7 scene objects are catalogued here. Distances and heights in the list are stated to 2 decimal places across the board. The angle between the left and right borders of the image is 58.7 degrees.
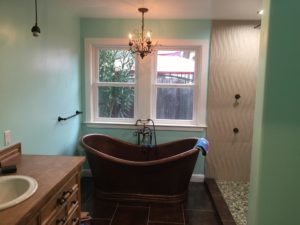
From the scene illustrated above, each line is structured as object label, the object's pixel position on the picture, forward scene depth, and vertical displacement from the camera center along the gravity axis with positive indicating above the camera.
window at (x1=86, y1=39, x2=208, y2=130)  3.97 +0.01
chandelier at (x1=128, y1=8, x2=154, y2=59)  3.40 +0.61
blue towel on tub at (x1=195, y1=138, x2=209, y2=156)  3.26 -0.72
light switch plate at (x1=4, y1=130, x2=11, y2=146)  2.12 -0.44
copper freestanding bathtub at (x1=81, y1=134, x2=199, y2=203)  3.12 -1.10
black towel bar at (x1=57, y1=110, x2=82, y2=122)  3.21 -0.42
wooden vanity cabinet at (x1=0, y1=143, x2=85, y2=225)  1.24 -0.59
